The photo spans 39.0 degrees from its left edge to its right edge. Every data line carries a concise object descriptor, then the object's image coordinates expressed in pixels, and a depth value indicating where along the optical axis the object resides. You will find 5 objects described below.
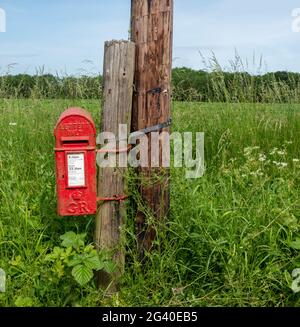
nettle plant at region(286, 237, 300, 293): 2.53
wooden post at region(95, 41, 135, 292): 2.68
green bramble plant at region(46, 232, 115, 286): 2.51
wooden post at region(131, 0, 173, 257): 2.69
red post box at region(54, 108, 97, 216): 2.55
